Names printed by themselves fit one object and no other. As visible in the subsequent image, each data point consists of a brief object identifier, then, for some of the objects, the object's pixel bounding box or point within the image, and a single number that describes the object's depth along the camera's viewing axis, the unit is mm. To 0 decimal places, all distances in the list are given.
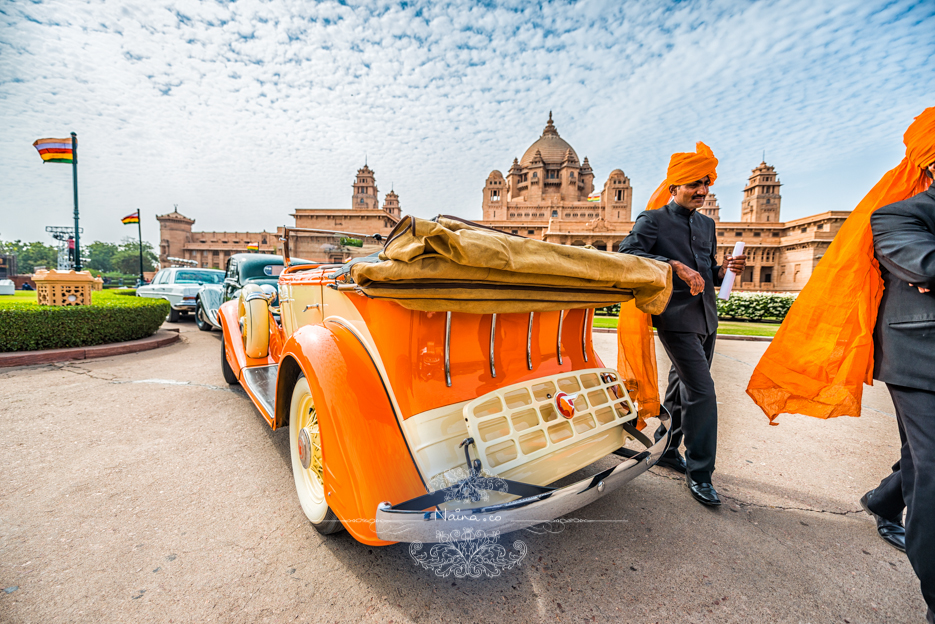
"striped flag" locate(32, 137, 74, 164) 11156
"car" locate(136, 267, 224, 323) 10430
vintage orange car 1438
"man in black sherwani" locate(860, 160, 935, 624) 1376
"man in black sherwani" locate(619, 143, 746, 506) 2244
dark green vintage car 6887
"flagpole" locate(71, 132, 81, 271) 10984
